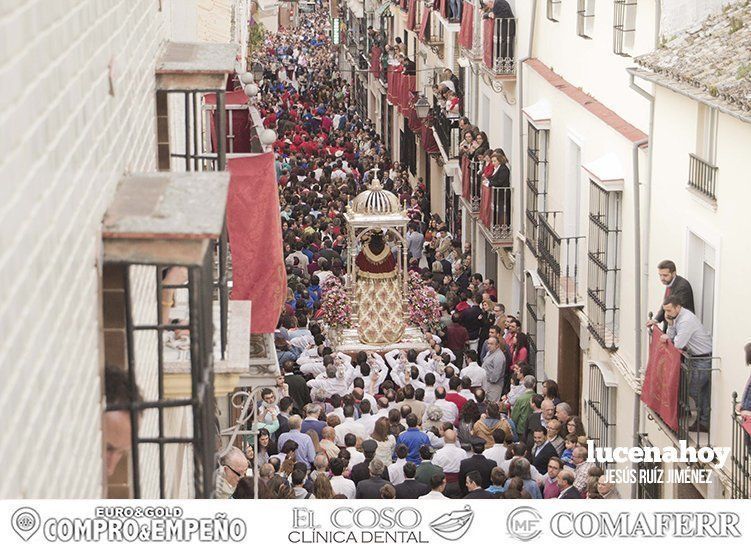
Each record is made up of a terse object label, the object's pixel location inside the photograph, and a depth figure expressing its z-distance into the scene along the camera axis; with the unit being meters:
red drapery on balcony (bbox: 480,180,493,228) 25.67
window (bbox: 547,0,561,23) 22.66
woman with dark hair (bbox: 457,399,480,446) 17.89
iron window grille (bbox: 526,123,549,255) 22.89
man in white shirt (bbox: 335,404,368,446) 17.58
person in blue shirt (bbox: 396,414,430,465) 16.88
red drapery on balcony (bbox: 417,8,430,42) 37.84
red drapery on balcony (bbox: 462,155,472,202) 27.81
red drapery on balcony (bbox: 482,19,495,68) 26.16
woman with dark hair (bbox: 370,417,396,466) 16.81
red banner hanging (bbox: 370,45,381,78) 48.82
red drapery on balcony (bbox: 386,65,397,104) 43.12
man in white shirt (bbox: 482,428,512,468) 16.84
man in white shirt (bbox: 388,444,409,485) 16.31
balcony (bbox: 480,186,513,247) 25.47
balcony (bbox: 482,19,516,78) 25.86
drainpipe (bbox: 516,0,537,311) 24.28
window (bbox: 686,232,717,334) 14.43
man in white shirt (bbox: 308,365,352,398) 19.89
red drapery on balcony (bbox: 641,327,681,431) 14.41
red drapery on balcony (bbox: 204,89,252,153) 23.08
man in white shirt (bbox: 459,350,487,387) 20.80
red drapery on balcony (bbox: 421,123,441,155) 35.75
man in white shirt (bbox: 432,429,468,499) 16.67
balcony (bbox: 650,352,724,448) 14.05
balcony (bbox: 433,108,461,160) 31.39
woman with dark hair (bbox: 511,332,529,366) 21.44
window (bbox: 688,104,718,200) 14.14
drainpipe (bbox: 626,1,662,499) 16.25
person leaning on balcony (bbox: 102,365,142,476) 7.68
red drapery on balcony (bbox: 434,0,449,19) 33.78
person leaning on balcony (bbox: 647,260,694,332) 14.41
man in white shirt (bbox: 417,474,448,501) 15.09
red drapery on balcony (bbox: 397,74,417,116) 41.02
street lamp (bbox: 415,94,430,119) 34.90
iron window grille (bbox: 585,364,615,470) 18.61
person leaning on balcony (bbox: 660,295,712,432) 14.08
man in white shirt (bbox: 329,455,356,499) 15.63
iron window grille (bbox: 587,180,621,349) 18.05
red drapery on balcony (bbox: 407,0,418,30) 41.25
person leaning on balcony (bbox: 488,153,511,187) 25.25
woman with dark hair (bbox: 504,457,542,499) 15.61
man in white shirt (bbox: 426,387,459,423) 18.59
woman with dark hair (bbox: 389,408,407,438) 17.66
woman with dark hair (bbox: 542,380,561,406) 18.48
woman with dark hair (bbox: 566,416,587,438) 17.05
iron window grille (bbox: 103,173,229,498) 7.26
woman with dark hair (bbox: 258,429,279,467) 17.16
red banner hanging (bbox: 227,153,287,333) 11.98
